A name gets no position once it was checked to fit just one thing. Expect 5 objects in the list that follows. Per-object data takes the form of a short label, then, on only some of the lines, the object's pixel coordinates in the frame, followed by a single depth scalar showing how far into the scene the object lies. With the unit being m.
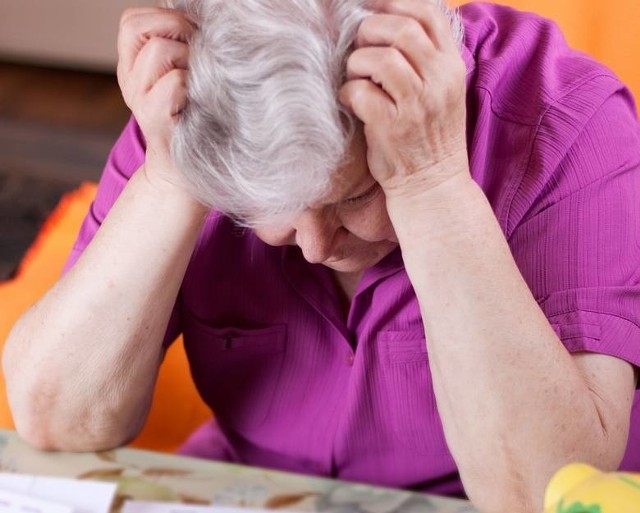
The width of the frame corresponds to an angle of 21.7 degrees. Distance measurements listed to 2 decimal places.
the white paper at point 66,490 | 1.34
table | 1.35
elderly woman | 1.15
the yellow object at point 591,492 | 1.03
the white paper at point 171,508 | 1.34
